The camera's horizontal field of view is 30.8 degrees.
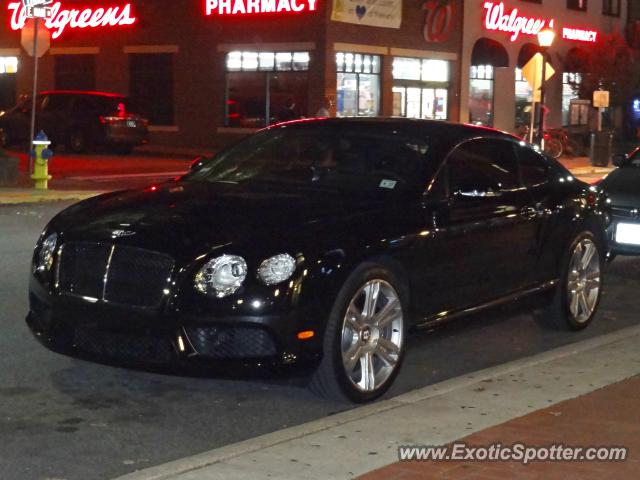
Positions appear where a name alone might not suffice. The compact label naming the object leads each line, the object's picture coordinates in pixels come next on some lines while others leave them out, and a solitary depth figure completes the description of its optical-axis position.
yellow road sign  27.27
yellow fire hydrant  19.75
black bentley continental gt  6.03
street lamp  28.20
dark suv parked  30.30
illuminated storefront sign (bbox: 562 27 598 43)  43.00
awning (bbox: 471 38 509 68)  38.34
